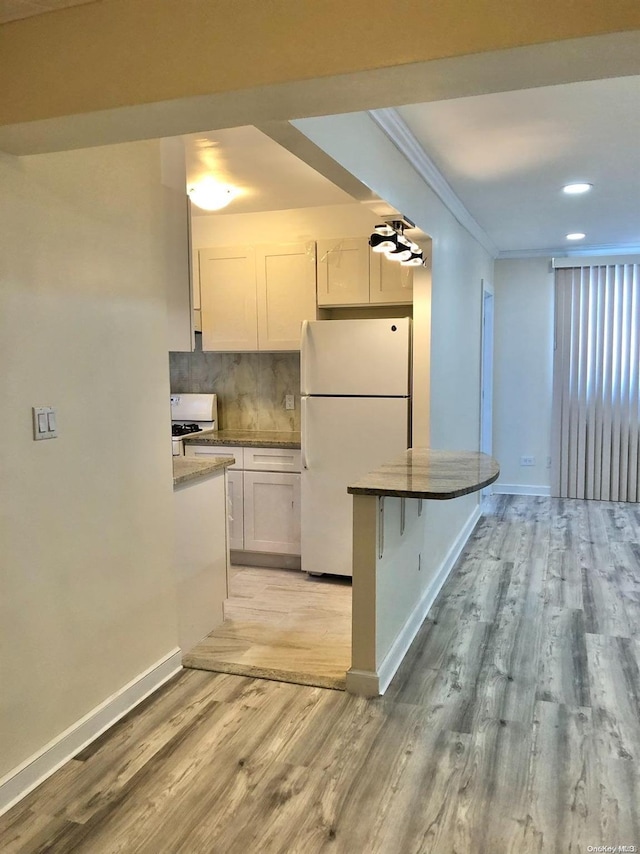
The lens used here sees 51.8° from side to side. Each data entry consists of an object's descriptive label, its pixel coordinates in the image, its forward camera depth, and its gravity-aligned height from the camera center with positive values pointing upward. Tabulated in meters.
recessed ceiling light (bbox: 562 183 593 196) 4.07 +1.23
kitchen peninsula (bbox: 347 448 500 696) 2.60 -0.69
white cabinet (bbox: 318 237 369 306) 4.27 +0.76
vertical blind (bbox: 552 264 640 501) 6.36 +0.03
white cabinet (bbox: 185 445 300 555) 4.47 -0.75
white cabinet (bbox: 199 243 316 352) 4.46 +0.64
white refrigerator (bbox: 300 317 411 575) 4.01 -0.18
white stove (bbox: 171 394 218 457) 5.07 -0.18
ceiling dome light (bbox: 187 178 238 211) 3.81 +1.13
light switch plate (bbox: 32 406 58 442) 2.09 -0.11
